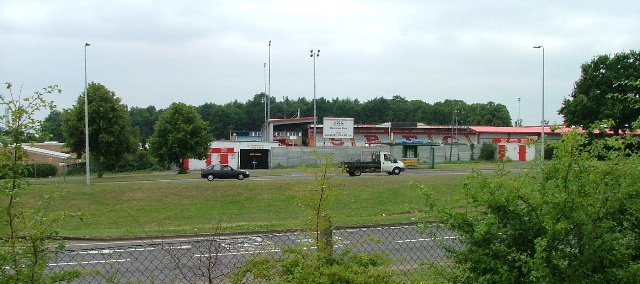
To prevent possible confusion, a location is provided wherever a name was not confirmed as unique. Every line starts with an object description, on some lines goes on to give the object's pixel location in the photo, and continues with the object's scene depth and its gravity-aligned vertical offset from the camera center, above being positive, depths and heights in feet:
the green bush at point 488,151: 218.18 -6.33
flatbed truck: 134.21 -7.55
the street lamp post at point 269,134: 254.74 +0.10
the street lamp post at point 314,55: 215.31 +30.78
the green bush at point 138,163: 218.79 -11.20
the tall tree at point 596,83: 177.17 +17.26
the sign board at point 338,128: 224.12 +2.75
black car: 130.93 -9.02
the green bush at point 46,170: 195.65 -12.90
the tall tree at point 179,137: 158.40 -0.67
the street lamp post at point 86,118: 119.77 +3.48
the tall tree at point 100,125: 138.62 +2.38
